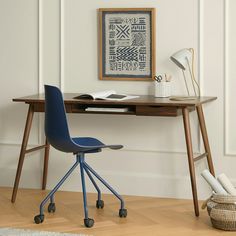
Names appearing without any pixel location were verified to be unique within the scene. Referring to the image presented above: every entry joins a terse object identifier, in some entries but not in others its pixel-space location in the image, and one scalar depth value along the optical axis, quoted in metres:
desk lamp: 5.96
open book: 5.90
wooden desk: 5.71
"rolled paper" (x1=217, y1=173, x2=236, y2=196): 5.44
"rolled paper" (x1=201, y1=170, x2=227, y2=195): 5.43
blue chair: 5.37
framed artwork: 6.25
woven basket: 5.24
